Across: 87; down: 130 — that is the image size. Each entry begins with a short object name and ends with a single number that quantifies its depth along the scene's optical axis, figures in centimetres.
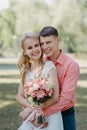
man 375
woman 372
